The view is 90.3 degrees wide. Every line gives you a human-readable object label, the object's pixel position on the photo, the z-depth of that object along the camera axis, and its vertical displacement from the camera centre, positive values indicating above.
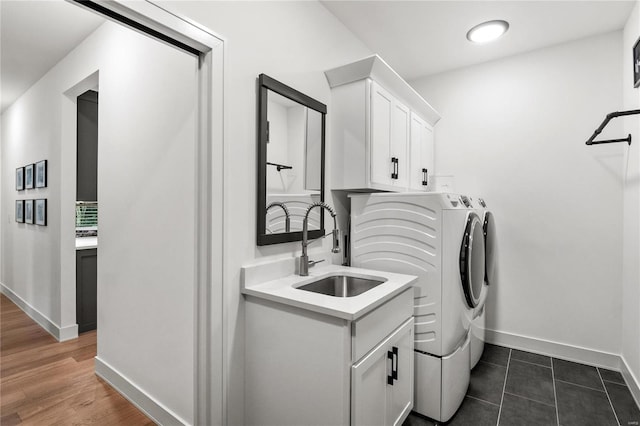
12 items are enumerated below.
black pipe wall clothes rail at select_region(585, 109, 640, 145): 1.90 +0.54
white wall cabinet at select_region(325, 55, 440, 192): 2.10 +0.60
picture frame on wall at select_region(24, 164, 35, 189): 3.51 +0.39
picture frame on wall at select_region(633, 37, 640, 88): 2.02 +0.96
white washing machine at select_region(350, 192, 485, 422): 1.86 -0.37
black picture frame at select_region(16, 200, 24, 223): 3.80 -0.01
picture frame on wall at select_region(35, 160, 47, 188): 3.21 +0.37
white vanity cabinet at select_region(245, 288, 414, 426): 1.27 -0.69
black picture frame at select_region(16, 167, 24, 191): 3.79 +0.38
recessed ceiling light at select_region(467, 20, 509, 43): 2.40 +1.40
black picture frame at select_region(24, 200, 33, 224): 3.53 -0.01
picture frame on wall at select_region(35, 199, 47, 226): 3.21 -0.02
